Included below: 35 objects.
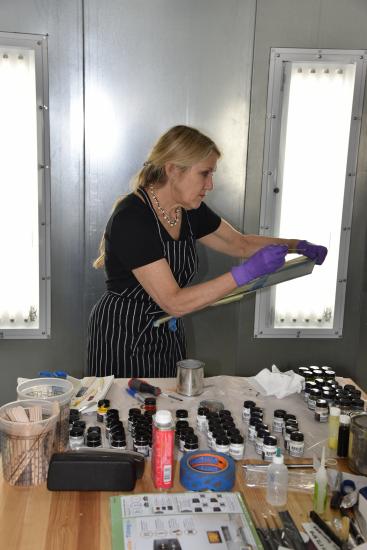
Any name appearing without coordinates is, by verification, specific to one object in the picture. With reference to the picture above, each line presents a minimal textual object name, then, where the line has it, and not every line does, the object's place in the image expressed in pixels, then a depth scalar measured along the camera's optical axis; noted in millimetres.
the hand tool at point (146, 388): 1874
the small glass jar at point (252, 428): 1574
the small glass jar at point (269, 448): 1474
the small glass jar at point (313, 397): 1794
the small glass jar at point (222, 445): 1475
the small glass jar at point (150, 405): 1725
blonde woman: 1920
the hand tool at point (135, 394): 1829
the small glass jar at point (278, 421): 1643
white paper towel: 1908
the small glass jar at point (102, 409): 1663
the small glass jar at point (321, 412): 1720
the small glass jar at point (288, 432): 1548
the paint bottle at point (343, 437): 1519
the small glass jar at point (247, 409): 1713
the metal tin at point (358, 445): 1421
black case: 1311
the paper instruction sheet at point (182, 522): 1135
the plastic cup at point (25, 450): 1330
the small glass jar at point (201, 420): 1617
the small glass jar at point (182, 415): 1676
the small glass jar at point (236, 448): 1480
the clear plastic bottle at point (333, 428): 1569
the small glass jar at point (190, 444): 1489
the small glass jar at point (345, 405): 1739
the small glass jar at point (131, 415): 1597
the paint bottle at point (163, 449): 1308
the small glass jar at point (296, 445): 1513
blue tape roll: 1333
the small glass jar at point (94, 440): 1491
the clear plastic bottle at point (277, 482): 1308
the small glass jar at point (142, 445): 1477
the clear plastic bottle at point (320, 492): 1268
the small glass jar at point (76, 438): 1491
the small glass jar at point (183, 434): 1509
